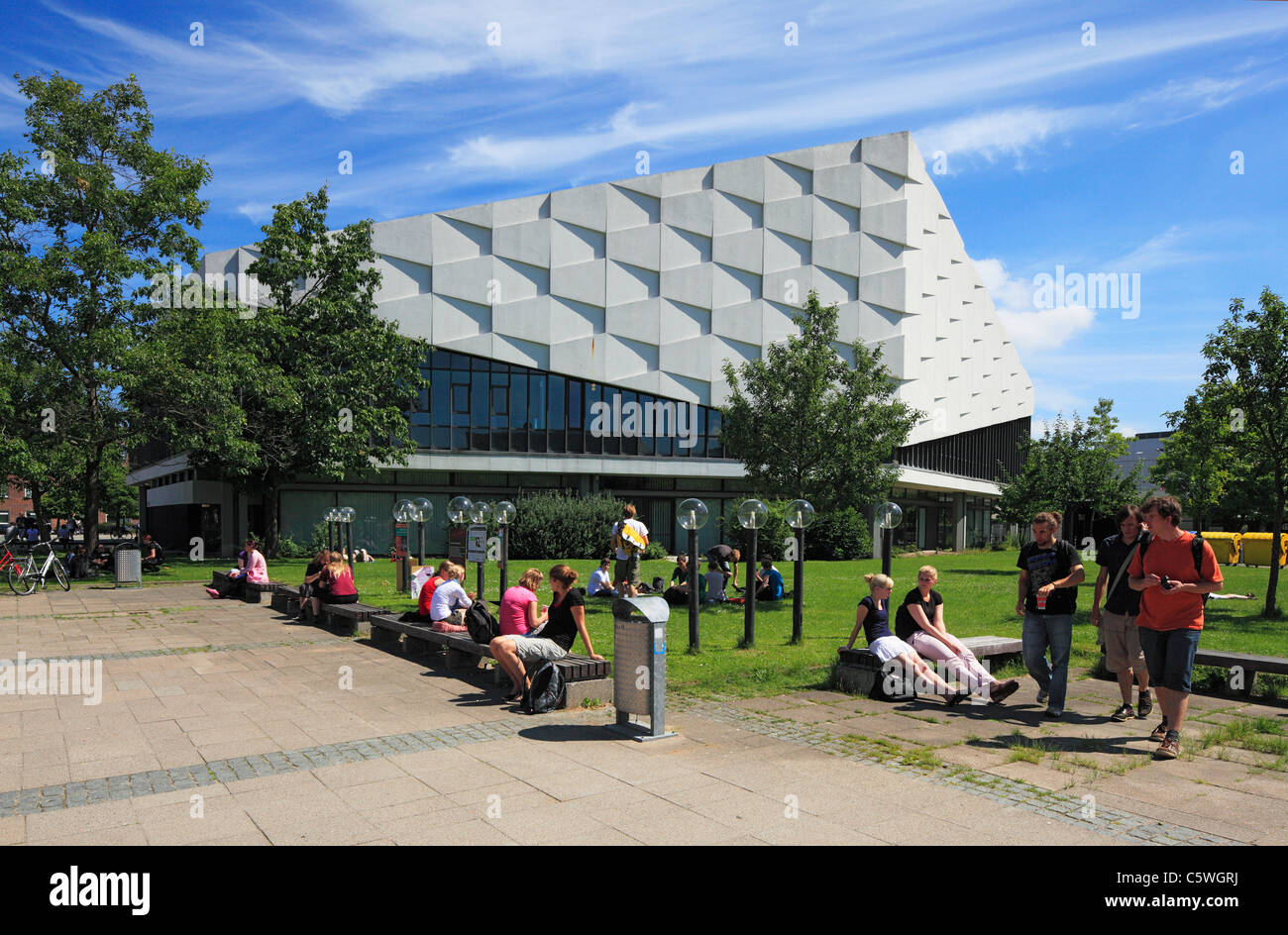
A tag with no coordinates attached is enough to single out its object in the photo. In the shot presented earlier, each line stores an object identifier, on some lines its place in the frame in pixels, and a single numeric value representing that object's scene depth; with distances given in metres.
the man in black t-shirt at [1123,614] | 7.80
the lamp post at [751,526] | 11.19
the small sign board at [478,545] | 12.95
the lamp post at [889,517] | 11.87
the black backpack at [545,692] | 7.83
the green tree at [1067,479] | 32.44
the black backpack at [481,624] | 9.43
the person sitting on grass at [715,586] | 17.22
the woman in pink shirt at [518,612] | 8.74
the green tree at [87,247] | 22.64
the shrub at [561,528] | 33.56
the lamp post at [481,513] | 14.89
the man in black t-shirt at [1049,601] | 7.71
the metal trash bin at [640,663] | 6.92
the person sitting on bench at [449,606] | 10.73
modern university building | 37.69
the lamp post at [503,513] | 13.70
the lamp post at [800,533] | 11.44
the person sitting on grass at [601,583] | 18.08
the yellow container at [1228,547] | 35.88
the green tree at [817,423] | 18.06
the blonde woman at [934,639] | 8.27
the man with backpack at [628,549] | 15.10
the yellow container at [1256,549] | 36.19
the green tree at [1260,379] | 14.87
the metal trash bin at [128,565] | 21.66
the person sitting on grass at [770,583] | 17.53
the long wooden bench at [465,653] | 8.05
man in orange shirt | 6.51
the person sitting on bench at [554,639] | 8.14
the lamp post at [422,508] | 17.00
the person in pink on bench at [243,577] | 18.76
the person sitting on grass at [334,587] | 14.34
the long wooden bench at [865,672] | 8.47
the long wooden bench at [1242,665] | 8.35
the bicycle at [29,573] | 19.27
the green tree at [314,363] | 29.62
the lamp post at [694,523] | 10.94
